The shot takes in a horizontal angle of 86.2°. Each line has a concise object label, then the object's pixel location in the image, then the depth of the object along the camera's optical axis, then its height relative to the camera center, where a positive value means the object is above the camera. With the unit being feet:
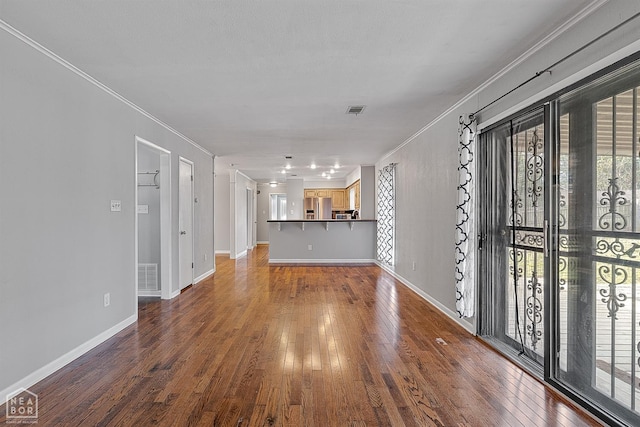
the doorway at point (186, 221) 17.48 -0.49
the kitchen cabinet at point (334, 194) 39.75 +1.91
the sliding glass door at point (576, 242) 6.07 -0.72
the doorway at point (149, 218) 16.62 -0.31
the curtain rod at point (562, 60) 5.85 +3.15
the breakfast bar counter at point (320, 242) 26.96 -2.51
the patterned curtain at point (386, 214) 21.98 -0.26
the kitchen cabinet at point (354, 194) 31.21 +1.68
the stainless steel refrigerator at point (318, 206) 39.11 +0.54
